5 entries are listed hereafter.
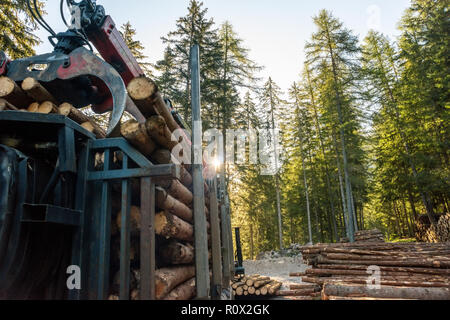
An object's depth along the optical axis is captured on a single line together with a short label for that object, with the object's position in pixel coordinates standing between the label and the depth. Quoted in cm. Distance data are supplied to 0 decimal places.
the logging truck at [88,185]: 205
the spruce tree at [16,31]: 988
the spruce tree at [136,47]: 1667
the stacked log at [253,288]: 707
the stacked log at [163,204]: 255
